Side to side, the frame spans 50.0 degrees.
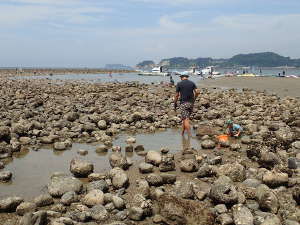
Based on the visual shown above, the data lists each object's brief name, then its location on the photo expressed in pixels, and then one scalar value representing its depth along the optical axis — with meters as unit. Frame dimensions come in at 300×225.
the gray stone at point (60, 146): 10.69
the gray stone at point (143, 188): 6.58
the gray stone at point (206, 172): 7.72
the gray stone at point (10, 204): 6.05
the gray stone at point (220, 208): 5.76
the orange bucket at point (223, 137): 10.85
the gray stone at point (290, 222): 5.22
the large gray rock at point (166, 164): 8.27
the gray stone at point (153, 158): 8.66
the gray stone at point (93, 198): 6.22
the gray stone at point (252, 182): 6.92
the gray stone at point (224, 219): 5.40
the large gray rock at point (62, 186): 6.73
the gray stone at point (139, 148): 10.50
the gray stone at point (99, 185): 6.90
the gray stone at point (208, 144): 10.55
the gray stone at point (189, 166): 8.16
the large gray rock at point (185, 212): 5.39
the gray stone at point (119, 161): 8.52
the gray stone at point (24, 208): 5.93
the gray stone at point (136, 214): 5.70
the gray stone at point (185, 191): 6.22
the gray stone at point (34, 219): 5.30
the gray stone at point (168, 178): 7.36
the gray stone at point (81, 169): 8.02
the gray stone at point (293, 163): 7.99
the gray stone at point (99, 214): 5.68
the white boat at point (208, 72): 82.01
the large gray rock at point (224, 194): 5.97
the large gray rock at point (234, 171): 7.40
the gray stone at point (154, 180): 7.21
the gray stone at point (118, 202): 6.06
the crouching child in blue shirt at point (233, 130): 12.05
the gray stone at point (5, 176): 7.80
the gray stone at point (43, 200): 6.26
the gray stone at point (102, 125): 13.30
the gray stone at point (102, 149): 10.42
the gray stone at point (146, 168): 8.17
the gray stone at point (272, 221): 5.10
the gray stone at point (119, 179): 7.09
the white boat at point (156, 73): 83.62
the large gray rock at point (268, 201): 5.77
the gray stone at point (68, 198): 6.32
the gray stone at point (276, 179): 6.93
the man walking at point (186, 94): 11.85
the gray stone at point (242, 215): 5.31
